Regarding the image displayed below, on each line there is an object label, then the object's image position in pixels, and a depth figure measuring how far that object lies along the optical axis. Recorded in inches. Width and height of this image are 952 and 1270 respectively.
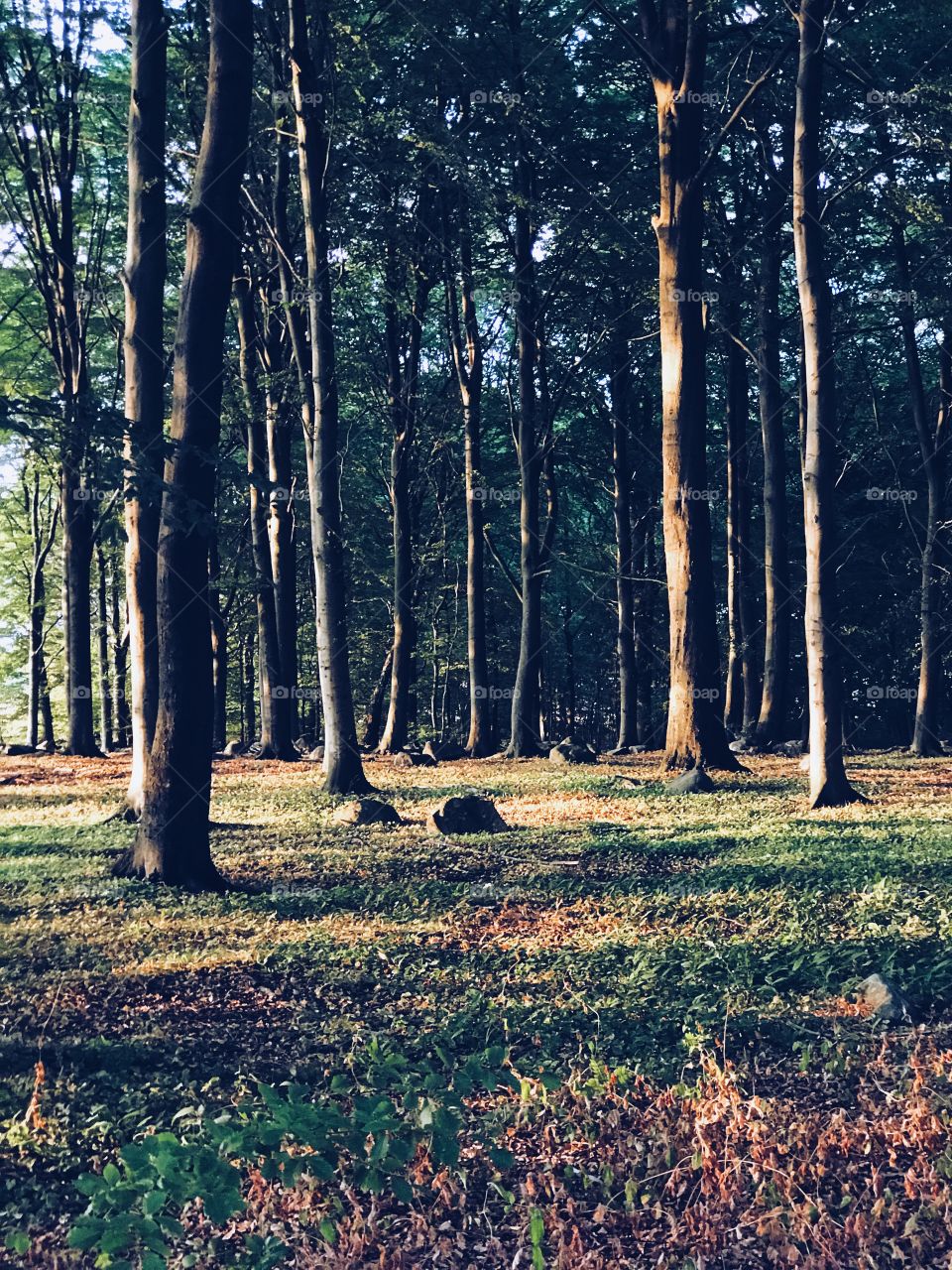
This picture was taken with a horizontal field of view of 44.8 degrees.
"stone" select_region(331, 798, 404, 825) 496.7
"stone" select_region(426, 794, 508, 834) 474.0
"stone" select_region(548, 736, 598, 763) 780.6
